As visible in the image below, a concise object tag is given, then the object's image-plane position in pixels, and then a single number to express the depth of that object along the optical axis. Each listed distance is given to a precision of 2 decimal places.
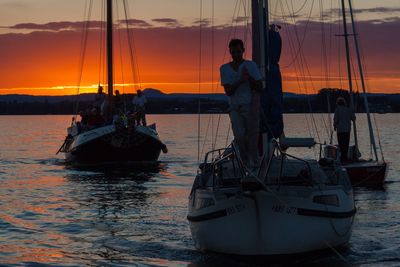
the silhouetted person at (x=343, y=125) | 26.34
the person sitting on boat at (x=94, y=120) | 39.19
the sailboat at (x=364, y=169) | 25.42
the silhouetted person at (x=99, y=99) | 41.48
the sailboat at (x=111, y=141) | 37.28
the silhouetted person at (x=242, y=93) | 13.86
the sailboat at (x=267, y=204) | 12.80
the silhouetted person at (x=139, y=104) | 39.53
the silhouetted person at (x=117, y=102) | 39.94
